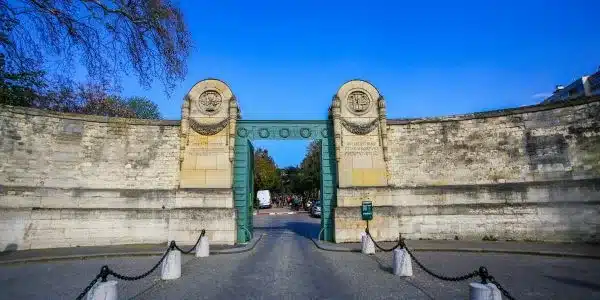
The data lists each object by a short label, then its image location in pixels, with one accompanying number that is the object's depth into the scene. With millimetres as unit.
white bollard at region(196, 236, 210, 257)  10750
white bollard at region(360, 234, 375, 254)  11041
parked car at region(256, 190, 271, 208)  49500
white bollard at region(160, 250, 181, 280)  7566
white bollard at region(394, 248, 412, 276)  7605
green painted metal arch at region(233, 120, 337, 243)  14148
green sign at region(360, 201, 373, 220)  12633
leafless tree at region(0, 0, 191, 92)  7764
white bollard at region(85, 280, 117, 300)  4734
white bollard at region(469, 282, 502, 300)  4539
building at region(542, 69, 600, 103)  40022
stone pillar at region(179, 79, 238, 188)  13711
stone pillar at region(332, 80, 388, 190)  14094
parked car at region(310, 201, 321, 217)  32250
